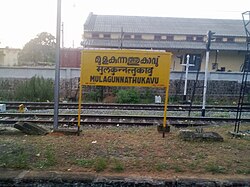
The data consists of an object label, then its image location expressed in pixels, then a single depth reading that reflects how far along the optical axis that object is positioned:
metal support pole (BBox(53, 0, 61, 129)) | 5.38
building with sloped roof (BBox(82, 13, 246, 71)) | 26.12
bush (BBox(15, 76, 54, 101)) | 13.17
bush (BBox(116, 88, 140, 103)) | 13.35
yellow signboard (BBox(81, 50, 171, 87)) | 5.38
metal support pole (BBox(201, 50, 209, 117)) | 9.71
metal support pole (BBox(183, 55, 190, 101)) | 13.72
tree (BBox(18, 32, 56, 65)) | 33.57
